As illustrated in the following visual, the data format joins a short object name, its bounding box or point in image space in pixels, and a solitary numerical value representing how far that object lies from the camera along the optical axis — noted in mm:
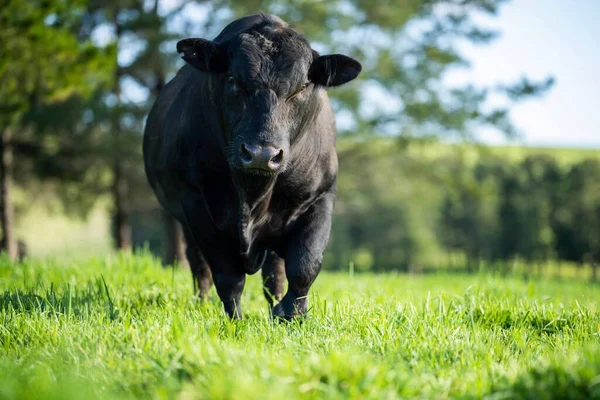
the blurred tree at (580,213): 40094
